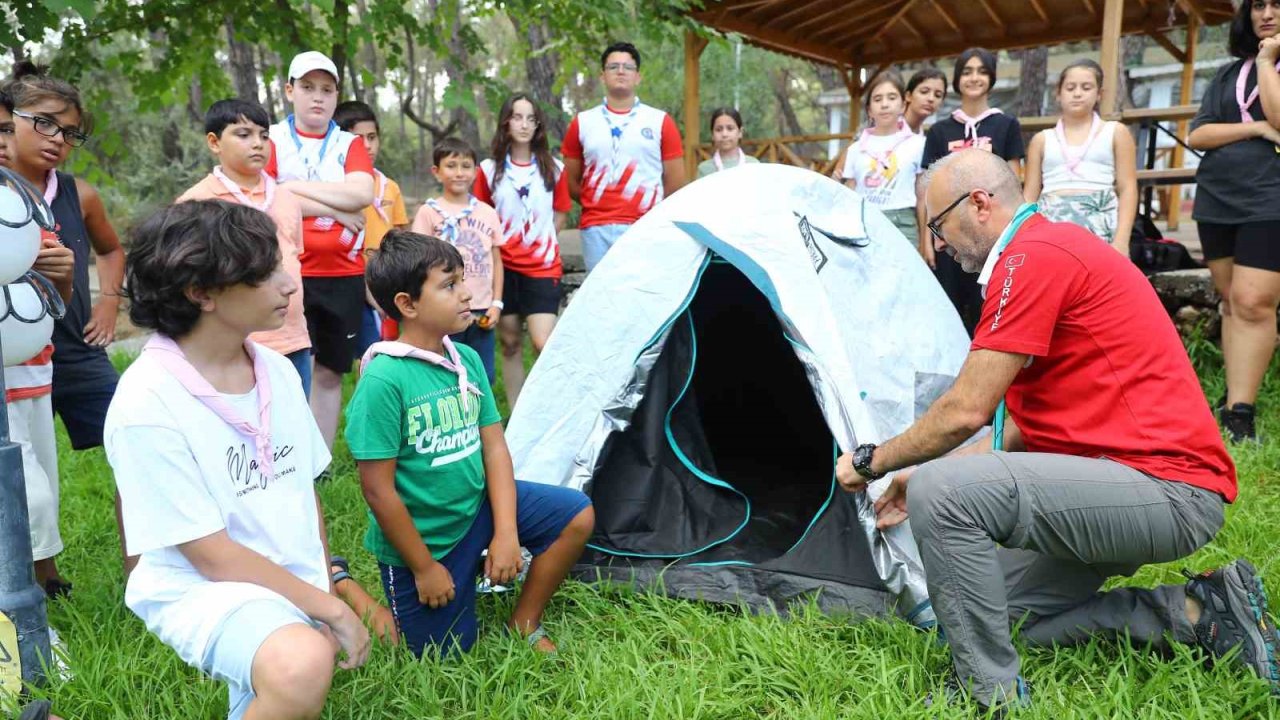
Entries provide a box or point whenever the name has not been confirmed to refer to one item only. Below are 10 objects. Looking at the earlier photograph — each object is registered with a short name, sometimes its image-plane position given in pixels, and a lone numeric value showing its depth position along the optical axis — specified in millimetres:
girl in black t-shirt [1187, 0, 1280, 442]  3830
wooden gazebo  8188
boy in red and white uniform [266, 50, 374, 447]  3691
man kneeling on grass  2184
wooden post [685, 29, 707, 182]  8086
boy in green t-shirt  2385
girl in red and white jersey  4473
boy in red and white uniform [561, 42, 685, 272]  4660
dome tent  2814
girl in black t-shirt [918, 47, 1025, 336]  4453
